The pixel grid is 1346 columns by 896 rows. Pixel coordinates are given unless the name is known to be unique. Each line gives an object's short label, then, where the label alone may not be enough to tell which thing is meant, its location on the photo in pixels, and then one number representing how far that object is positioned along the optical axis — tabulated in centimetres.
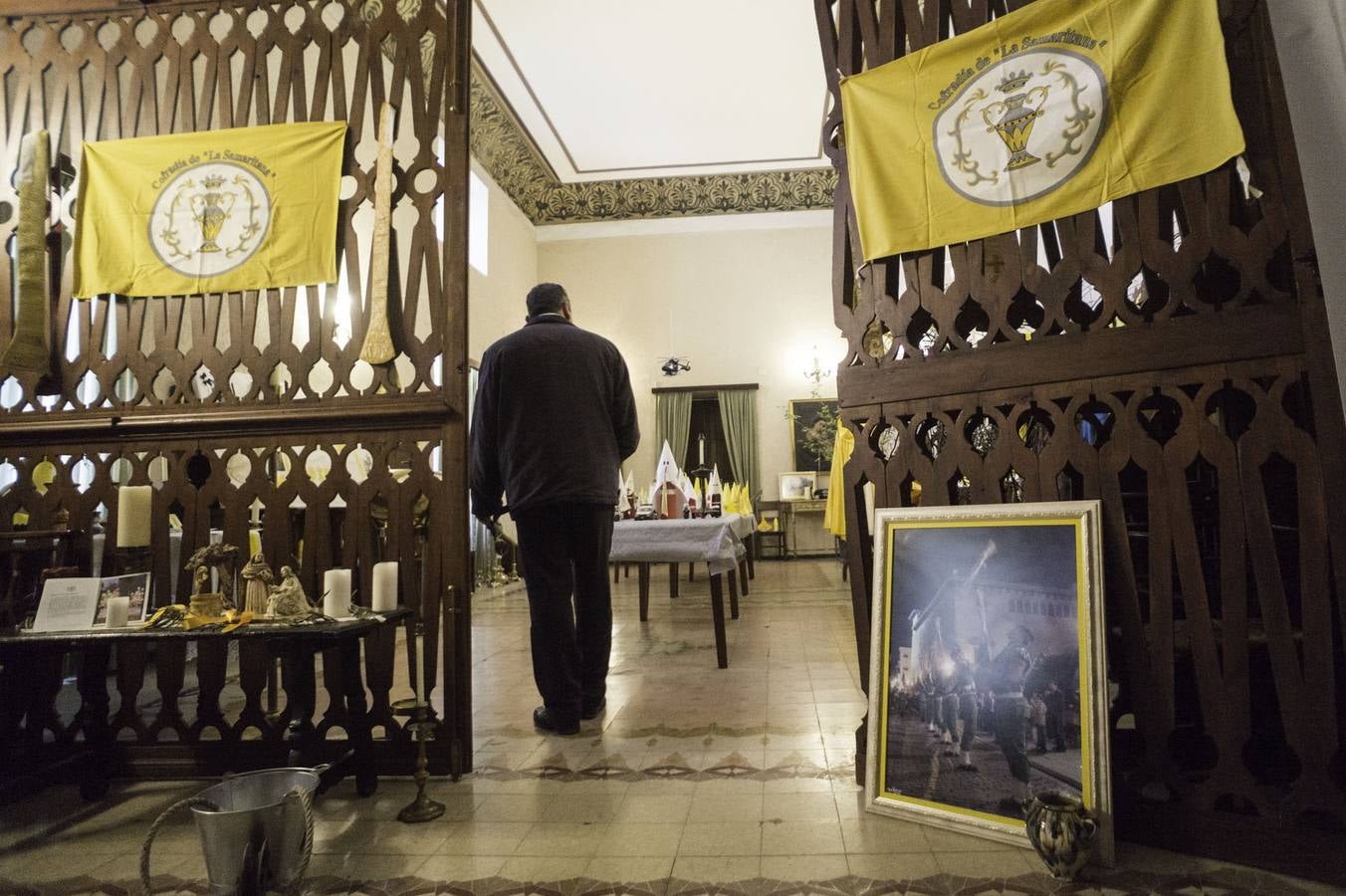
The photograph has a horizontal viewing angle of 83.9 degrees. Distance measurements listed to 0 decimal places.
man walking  282
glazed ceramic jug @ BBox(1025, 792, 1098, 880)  158
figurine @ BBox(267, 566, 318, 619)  219
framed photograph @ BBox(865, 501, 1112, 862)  175
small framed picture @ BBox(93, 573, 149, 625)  229
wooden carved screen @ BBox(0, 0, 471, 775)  251
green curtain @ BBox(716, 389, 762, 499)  1155
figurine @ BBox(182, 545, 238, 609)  230
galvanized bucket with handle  153
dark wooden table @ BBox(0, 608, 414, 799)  210
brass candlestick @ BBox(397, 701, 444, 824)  207
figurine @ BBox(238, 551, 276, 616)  225
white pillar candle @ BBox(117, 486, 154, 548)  243
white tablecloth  391
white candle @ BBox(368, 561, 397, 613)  234
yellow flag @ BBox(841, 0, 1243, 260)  178
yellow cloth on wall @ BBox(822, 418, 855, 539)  574
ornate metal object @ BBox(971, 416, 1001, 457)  281
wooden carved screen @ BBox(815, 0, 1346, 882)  164
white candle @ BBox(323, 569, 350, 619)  227
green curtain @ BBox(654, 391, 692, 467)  1155
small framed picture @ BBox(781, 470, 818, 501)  1121
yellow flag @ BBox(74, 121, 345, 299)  266
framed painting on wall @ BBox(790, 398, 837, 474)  1129
